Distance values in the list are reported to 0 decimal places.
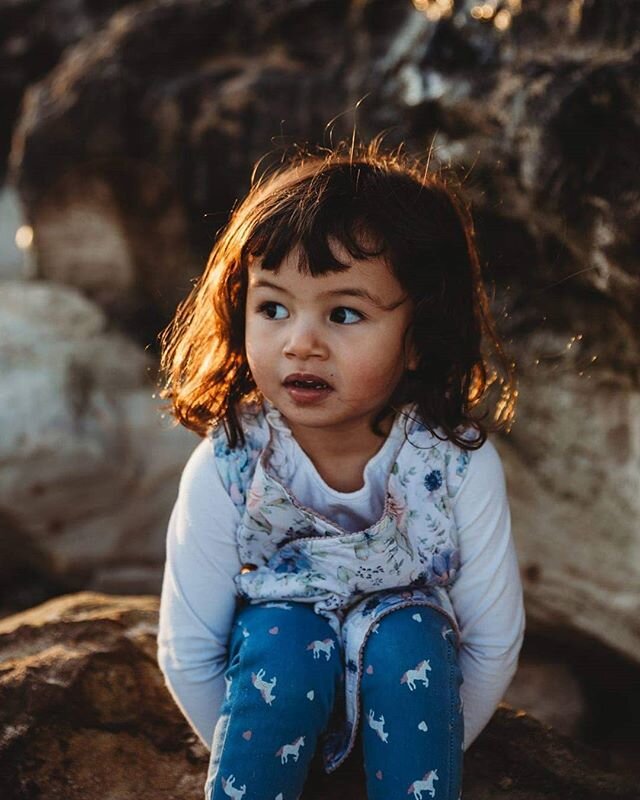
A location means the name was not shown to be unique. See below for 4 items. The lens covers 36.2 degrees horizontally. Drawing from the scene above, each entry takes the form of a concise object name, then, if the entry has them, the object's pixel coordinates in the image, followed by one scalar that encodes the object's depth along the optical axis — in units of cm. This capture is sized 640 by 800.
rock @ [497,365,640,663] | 276
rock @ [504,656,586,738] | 300
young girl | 172
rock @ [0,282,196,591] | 352
